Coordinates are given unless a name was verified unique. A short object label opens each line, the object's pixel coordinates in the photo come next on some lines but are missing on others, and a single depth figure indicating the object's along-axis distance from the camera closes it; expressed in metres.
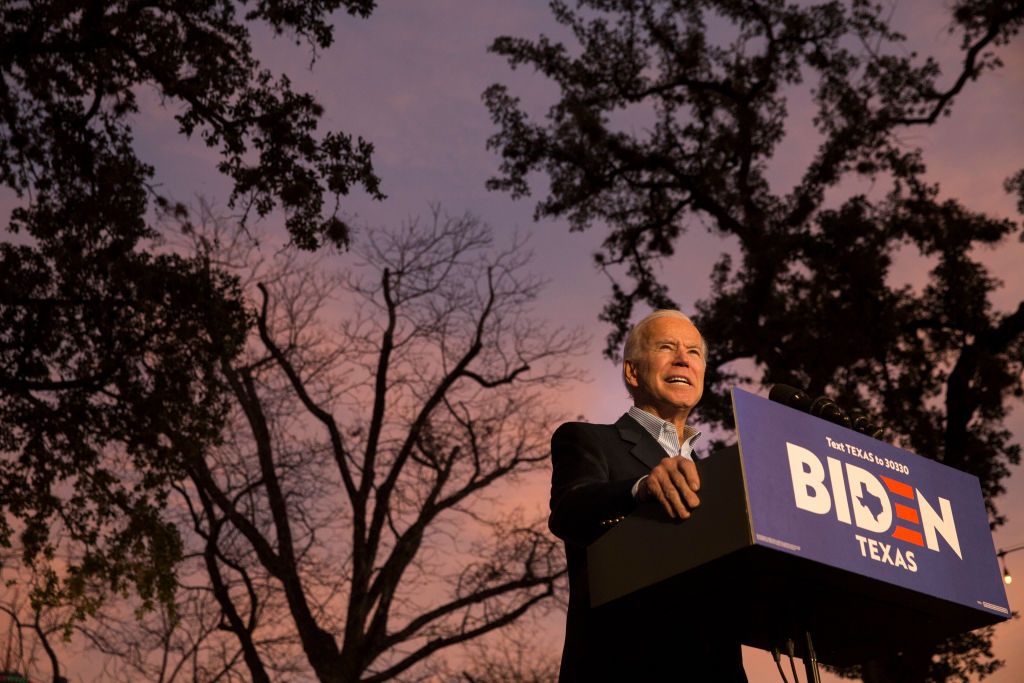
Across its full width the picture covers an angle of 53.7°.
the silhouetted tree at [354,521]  16.75
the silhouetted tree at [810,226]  15.05
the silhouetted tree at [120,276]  10.04
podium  1.68
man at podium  1.97
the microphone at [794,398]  2.18
